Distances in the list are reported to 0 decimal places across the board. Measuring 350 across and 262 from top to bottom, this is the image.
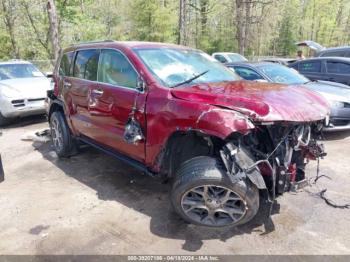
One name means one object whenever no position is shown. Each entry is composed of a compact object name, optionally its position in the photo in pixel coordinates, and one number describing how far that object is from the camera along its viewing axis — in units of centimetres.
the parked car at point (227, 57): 1388
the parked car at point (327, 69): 773
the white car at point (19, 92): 712
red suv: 277
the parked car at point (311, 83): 579
